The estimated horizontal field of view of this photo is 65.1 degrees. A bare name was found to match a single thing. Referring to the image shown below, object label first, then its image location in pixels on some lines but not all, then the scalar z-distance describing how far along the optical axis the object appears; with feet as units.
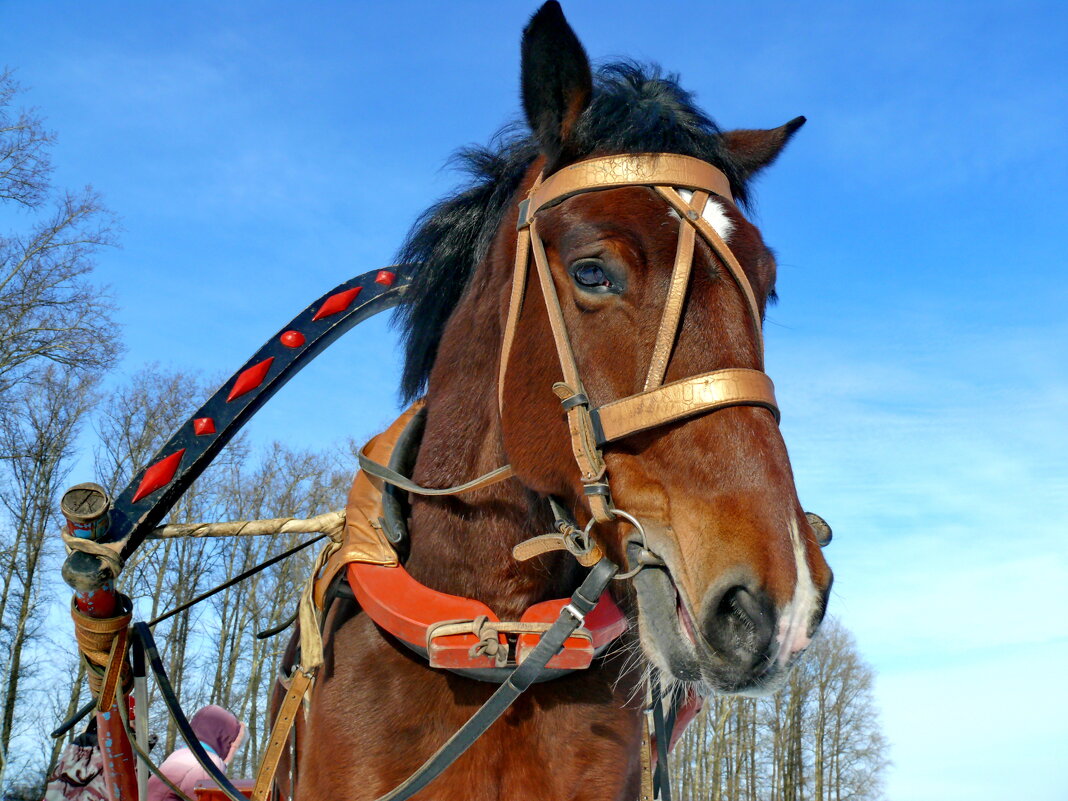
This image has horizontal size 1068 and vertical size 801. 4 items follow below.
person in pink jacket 17.46
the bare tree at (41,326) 48.32
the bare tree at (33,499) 55.72
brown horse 5.75
